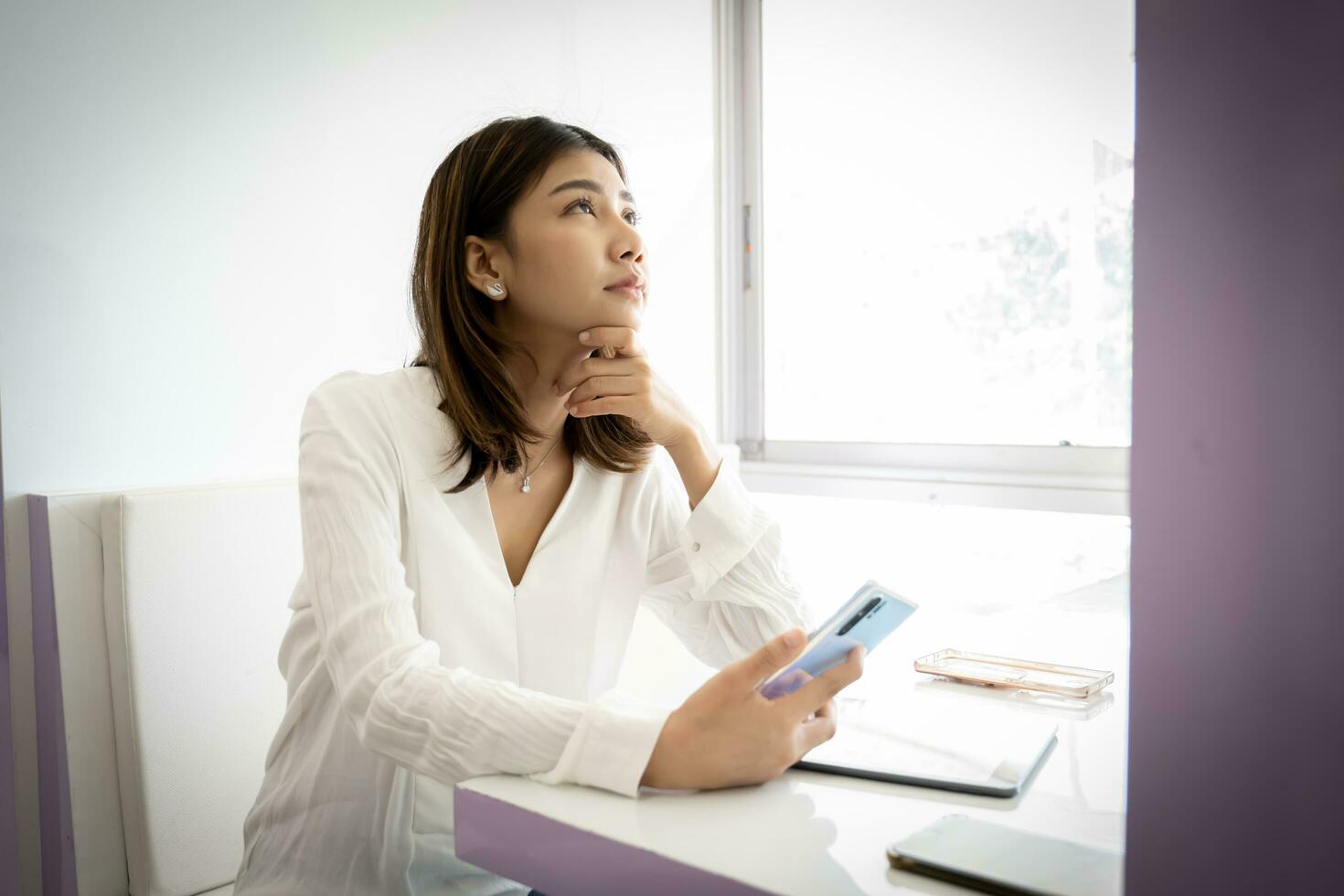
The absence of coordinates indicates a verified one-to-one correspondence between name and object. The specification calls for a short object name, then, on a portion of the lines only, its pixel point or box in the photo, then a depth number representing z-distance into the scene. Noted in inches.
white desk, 23.5
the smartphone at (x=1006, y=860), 22.8
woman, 33.2
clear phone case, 43.8
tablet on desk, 31.2
